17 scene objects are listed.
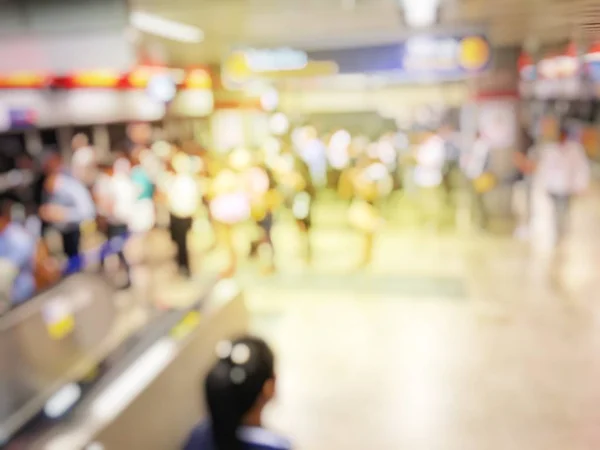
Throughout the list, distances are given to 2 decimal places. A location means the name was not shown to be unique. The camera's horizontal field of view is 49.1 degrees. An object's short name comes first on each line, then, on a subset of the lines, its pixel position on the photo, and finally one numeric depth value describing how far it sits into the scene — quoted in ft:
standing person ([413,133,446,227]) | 37.42
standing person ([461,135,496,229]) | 35.73
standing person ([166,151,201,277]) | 26.86
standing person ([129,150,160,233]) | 28.27
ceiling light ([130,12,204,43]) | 22.43
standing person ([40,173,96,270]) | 24.71
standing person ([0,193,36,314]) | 20.36
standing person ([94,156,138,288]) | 27.02
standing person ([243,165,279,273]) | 27.99
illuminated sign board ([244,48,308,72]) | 25.23
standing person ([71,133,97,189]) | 26.71
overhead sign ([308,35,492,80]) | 22.66
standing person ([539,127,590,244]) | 28.19
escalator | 10.85
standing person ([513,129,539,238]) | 36.06
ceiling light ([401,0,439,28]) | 18.24
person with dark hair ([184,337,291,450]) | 7.14
